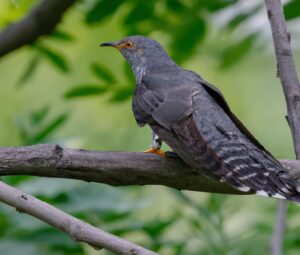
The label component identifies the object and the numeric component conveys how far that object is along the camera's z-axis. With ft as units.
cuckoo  24.85
